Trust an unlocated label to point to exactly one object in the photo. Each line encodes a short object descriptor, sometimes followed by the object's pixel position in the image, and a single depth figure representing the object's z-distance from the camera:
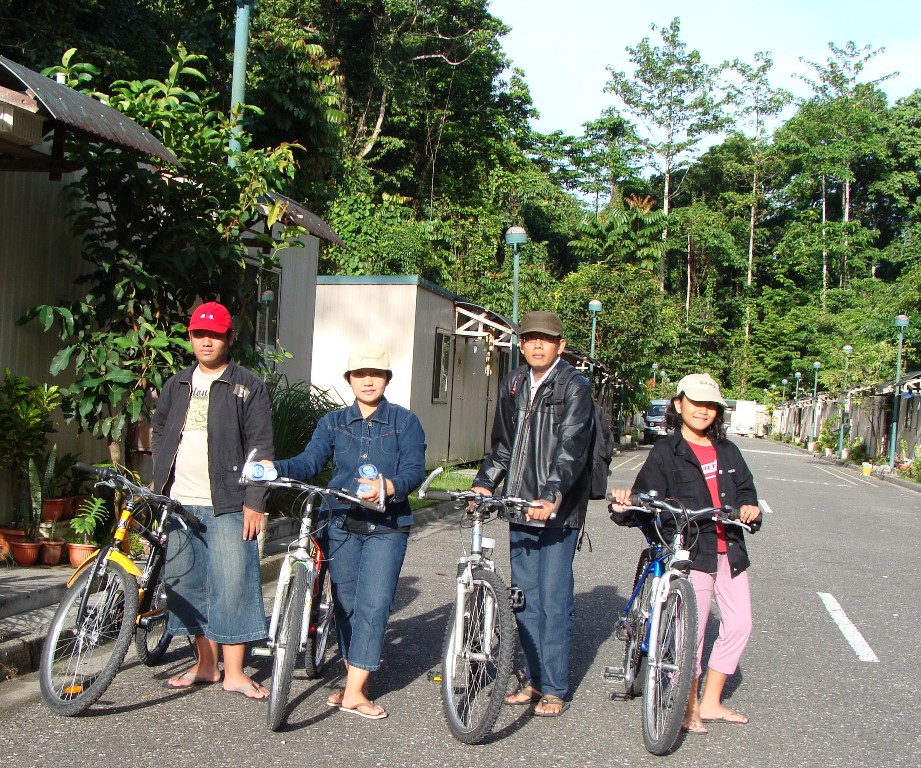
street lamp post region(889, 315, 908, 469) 34.38
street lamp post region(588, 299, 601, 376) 32.91
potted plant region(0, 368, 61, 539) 7.22
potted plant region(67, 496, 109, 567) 7.38
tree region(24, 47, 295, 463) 7.60
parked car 47.50
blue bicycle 4.60
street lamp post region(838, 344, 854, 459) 44.34
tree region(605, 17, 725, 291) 60.94
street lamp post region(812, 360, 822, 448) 58.25
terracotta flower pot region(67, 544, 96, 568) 7.37
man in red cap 5.07
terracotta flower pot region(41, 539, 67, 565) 7.34
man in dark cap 5.05
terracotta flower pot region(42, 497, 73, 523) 7.50
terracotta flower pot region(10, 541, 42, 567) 7.25
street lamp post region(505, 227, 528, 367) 19.84
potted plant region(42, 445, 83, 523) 7.52
